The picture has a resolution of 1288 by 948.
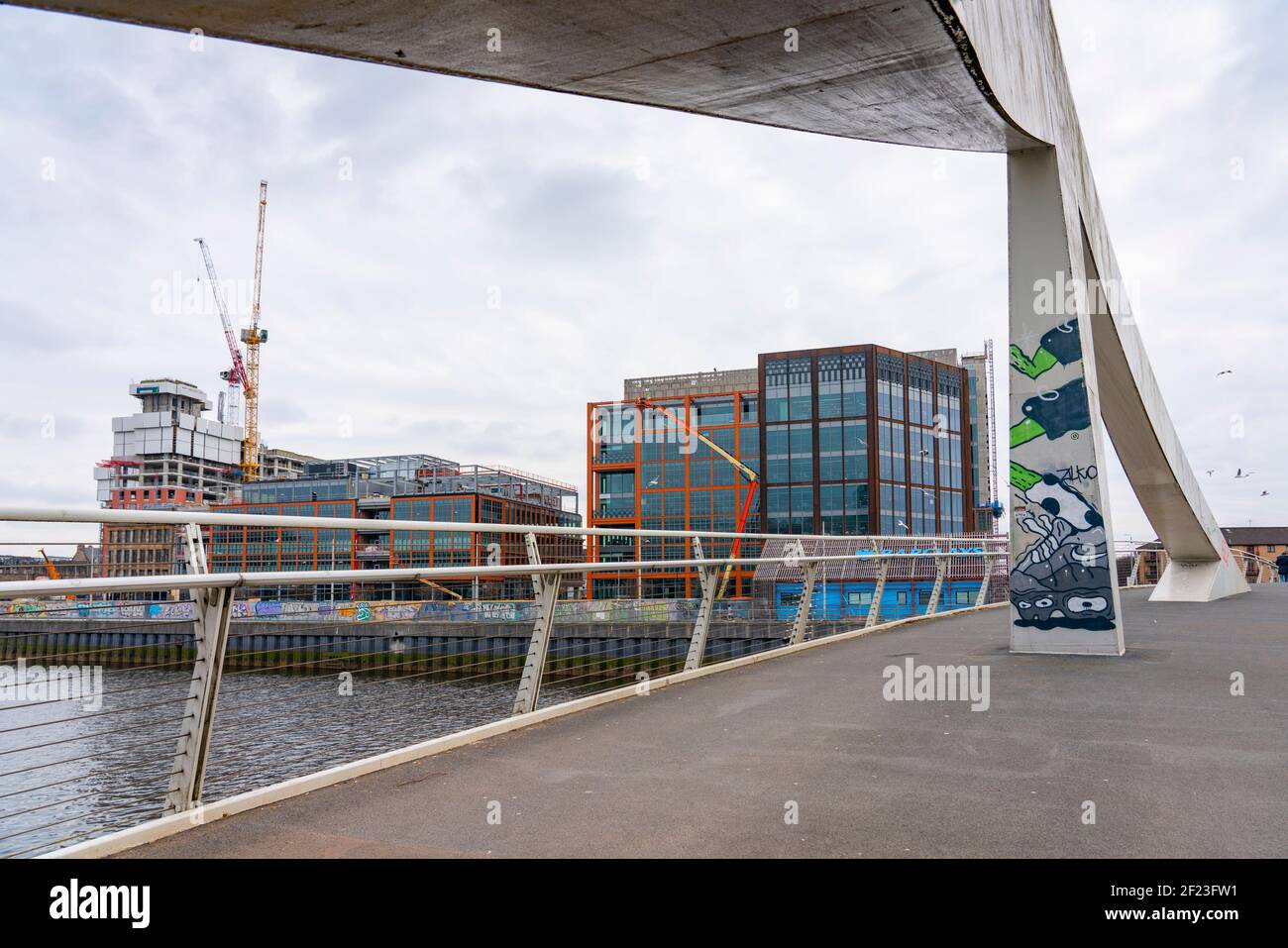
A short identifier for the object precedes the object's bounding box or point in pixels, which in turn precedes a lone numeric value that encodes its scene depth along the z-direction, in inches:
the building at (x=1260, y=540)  4367.6
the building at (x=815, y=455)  2719.0
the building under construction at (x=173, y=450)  6535.4
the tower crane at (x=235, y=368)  5398.6
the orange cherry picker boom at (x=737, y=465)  3009.4
